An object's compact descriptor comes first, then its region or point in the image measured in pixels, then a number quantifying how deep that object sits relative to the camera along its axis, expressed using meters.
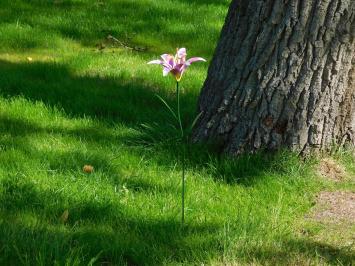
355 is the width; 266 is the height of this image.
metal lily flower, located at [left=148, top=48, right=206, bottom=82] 5.88
